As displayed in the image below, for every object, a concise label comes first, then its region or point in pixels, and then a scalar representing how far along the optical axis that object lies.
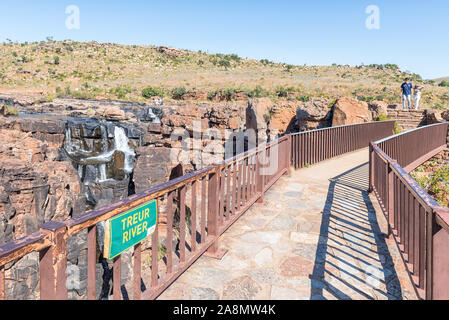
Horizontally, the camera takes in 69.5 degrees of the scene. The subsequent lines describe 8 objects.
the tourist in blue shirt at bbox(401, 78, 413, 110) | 16.39
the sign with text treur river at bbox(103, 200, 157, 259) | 2.11
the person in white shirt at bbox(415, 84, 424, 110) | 17.34
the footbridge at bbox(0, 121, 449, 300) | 2.11
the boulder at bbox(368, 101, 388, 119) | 15.62
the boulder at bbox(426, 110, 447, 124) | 14.51
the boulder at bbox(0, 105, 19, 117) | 19.61
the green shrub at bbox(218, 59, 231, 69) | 69.20
